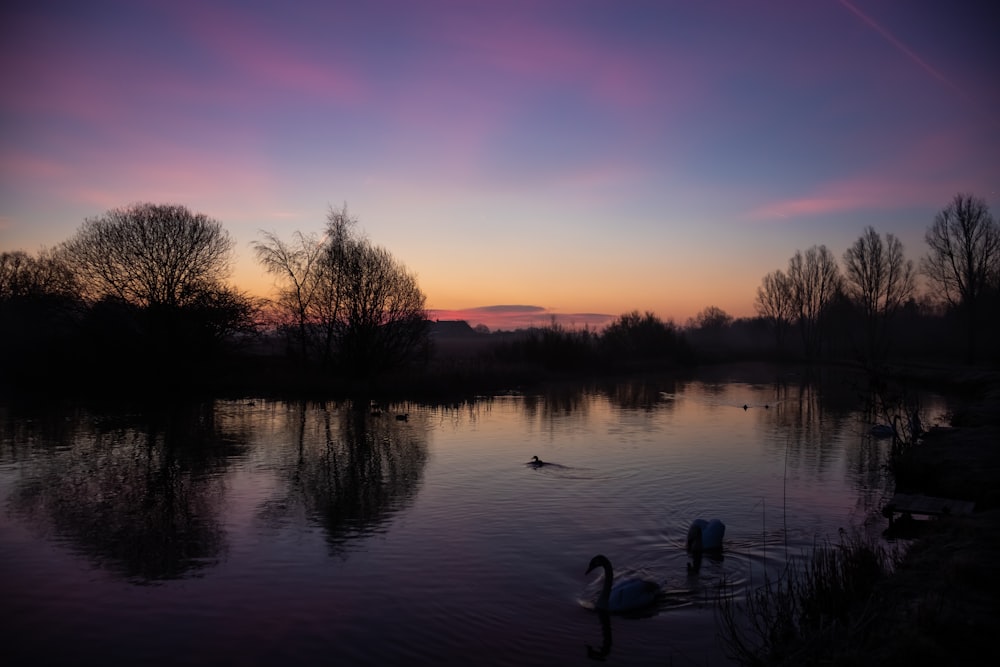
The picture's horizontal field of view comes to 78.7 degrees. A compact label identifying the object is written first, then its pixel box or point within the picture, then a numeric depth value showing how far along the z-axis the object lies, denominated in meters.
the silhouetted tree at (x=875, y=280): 57.03
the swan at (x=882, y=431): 18.23
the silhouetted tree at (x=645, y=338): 56.75
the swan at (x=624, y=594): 6.78
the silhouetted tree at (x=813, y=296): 72.25
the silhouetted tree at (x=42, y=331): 33.34
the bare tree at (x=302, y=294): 33.75
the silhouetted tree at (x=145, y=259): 33.06
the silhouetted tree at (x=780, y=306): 77.31
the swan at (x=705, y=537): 8.52
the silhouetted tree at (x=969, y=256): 44.25
